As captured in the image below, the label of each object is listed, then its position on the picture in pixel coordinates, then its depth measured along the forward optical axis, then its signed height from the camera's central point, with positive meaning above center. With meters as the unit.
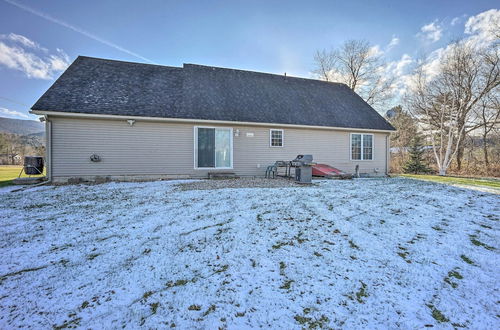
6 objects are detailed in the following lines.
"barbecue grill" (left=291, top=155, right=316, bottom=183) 7.31 -0.24
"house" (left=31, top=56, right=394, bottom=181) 7.59 +1.61
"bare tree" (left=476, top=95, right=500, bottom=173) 13.31 +3.05
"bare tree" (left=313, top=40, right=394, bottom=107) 18.28 +8.46
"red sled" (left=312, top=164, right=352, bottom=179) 9.08 -0.34
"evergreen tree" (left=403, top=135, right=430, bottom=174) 14.65 +0.32
